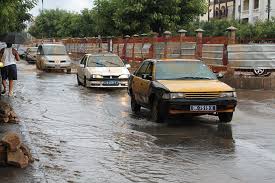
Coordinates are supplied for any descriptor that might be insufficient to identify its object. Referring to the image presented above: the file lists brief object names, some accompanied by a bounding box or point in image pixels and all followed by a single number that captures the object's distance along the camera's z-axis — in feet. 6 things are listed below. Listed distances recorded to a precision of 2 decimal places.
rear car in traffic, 150.20
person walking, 54.85
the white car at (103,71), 67.15
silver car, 105.50
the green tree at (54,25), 244.01
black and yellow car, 37.88
